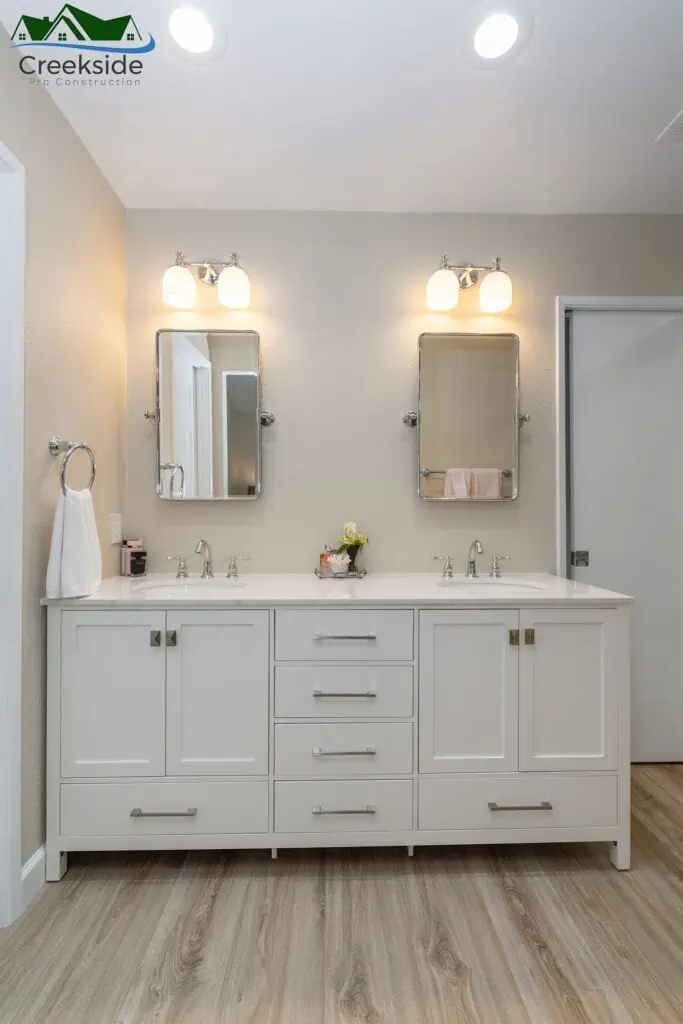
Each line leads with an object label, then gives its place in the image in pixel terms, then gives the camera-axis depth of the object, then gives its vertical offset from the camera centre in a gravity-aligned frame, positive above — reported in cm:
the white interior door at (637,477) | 258 +15
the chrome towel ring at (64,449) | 183 +19
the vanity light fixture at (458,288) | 239 +90
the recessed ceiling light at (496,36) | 158 +130
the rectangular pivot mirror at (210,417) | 242 +38
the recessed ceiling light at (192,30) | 155 +129
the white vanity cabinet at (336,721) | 183 -67
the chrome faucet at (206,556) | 238 -19
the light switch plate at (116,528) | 233 -7
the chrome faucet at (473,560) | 242 -20
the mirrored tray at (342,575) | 233 -26
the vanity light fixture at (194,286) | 237 +90
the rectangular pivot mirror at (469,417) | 245 +39
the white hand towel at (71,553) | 179 -13
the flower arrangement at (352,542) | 235 -13
